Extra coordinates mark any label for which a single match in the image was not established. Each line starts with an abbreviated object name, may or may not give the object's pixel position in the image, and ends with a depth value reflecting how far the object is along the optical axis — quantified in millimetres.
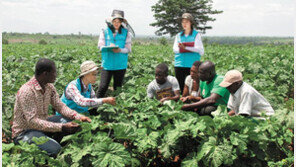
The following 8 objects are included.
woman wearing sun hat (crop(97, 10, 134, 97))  4707
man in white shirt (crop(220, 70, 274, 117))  3299
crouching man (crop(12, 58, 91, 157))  2967
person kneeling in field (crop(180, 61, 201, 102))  4152
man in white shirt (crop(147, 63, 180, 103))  4242
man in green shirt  3801
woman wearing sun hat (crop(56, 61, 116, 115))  3520
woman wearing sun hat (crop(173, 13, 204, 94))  4837
